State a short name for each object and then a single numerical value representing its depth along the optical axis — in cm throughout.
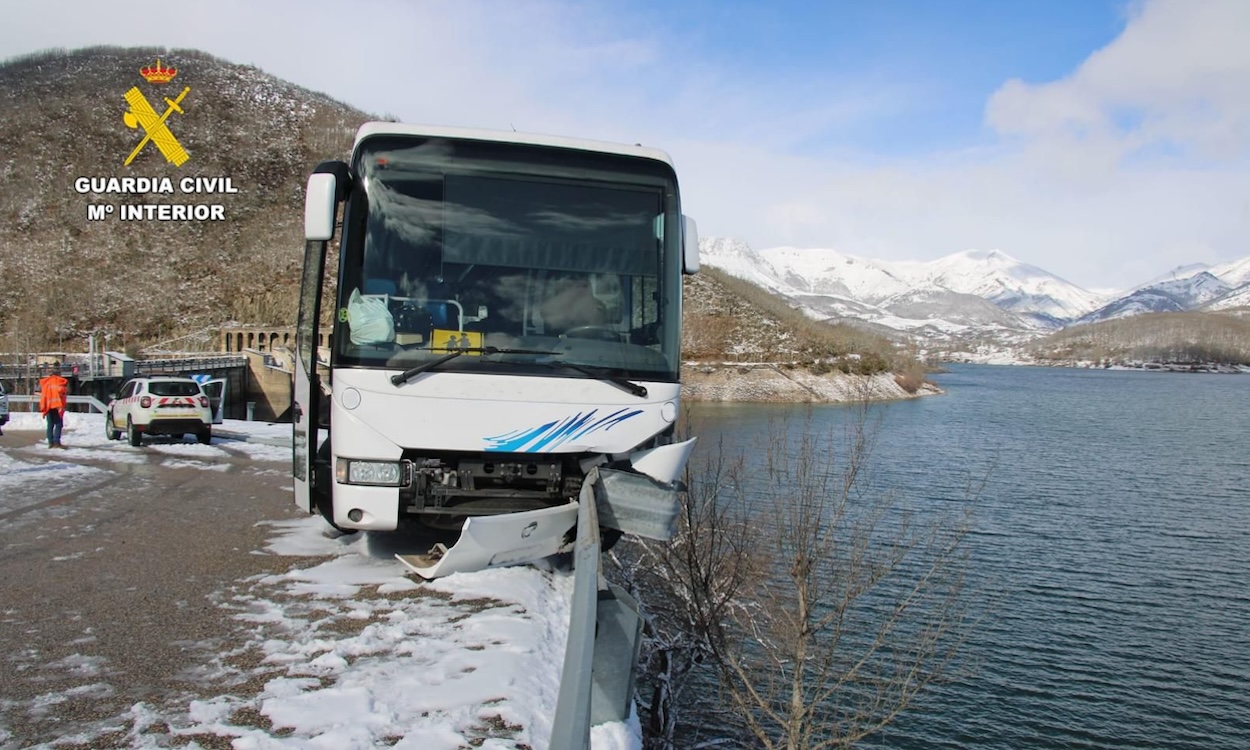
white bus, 637
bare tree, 1258
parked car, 1980
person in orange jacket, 1856
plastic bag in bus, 643
